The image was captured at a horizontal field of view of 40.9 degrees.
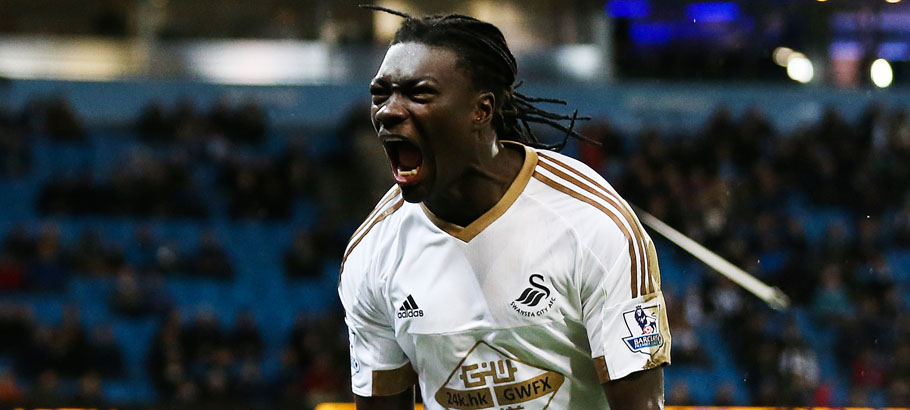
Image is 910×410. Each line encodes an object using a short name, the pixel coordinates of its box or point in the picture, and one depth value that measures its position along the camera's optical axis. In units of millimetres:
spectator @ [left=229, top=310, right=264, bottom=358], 13227
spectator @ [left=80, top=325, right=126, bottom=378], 13273
